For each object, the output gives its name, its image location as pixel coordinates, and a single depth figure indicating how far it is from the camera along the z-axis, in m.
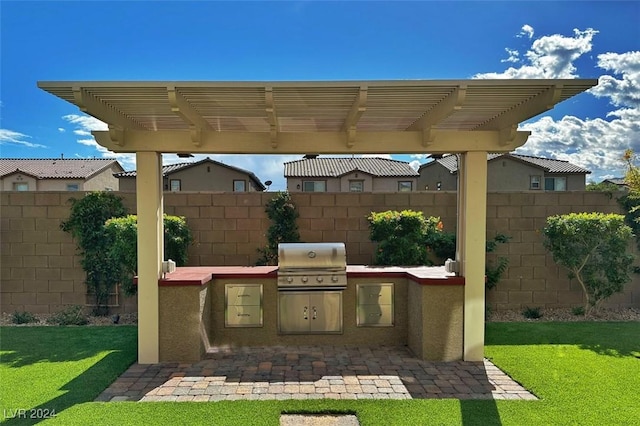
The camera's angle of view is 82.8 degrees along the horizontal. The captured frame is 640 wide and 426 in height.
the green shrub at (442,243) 6.68
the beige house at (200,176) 22.39
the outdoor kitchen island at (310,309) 5.32
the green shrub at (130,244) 6.21
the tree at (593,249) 6.58
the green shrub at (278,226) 7.00
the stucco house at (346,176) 22.80
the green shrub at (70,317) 6.60
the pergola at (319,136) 4.23
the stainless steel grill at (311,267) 5.18
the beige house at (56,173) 25.16
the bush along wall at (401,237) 6.51
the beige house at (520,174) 22.64
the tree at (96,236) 6.75
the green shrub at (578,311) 7.07
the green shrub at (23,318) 6.71
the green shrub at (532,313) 7.01
